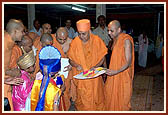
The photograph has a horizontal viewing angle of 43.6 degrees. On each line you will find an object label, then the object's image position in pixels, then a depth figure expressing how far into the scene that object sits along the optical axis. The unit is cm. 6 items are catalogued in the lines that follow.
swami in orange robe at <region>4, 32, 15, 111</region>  233
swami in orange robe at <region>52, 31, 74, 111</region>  388
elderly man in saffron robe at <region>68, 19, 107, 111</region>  353
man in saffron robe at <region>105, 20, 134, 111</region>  329
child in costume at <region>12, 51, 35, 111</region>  254
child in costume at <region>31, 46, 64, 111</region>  236
